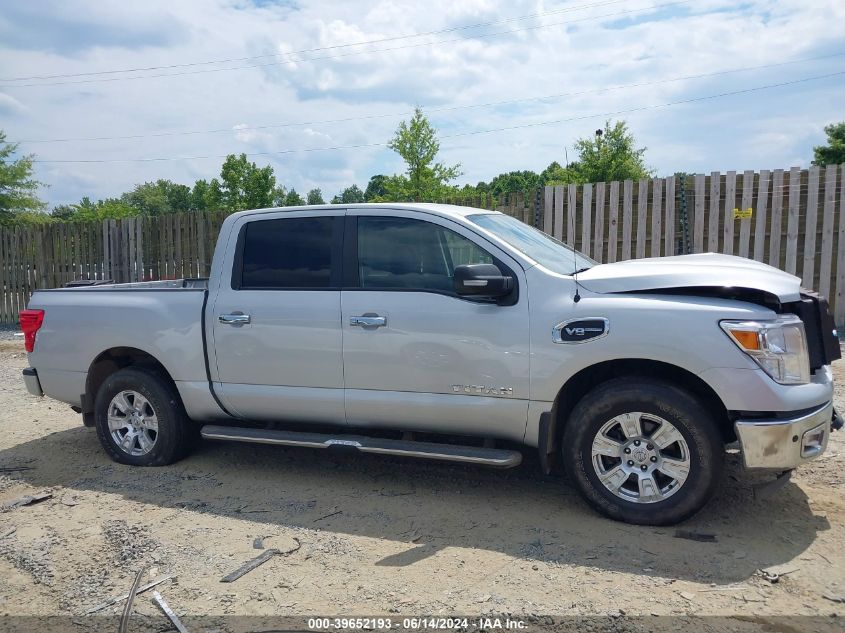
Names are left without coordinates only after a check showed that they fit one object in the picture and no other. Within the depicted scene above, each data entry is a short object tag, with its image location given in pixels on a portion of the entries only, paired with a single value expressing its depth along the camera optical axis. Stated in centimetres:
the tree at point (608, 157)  2434
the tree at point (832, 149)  3738
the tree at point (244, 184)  3481
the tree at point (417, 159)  2572
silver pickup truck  390
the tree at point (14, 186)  2461
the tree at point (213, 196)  3588
